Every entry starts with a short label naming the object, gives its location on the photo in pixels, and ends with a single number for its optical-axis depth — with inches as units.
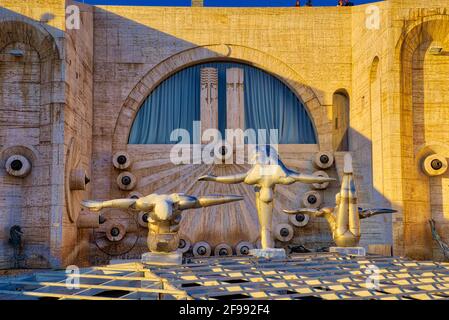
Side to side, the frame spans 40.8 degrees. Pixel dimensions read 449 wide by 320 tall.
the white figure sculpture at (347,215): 624.1
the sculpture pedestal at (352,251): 619.5
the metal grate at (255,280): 406.0
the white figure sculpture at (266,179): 570.6
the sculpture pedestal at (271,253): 565.0
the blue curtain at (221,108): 903.7
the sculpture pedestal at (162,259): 525.7
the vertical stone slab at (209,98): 895.7
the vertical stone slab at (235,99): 901.8
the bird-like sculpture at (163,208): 526.0
